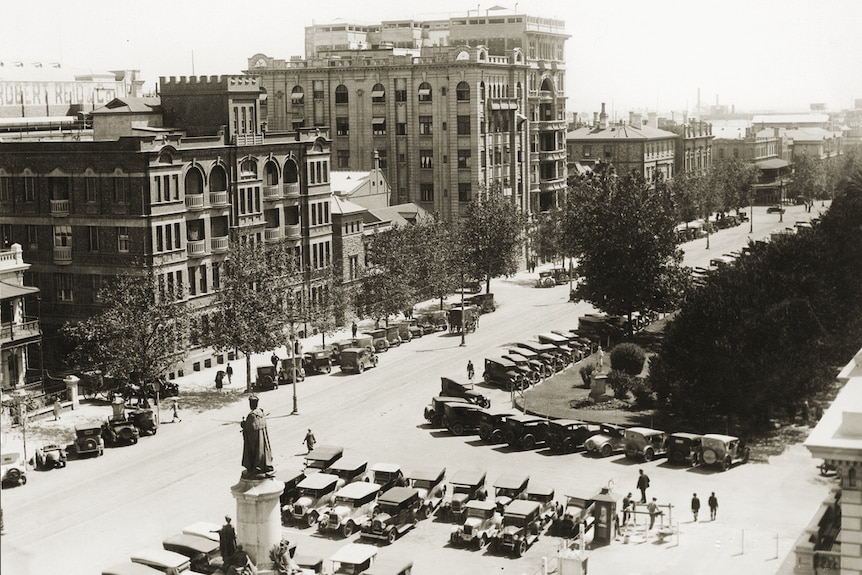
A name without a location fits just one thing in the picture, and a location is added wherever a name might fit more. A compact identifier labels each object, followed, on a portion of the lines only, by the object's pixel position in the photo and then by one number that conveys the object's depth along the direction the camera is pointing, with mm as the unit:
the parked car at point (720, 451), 56531
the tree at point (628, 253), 87938
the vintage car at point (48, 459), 56875
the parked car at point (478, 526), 46906
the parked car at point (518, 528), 46125
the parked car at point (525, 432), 61500
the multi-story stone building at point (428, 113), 132250
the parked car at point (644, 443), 58594
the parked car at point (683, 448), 57625
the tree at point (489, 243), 108438
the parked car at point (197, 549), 42500
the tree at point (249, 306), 73438
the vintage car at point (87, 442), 59188
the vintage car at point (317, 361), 79062
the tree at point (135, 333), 66250
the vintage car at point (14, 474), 53156
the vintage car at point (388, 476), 53594
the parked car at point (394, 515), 47469
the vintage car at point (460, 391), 69688
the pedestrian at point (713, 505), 48938
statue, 34406
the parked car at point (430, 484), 52156
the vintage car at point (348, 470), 54438
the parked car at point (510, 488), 51438
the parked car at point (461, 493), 50062
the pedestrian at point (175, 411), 66812
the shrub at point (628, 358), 77500
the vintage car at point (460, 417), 64625
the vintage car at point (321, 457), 55688
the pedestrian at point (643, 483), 51188
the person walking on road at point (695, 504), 48594
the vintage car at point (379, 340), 87000
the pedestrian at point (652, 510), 48312
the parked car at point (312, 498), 49750
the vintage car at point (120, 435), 61594
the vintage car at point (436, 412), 66000
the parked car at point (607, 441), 59781
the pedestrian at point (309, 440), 60425
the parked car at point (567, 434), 60906
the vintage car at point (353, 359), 79250
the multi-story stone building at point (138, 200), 78500
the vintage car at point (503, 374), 75688
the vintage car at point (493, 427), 62594
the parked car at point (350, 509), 48469
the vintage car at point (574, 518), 47906
